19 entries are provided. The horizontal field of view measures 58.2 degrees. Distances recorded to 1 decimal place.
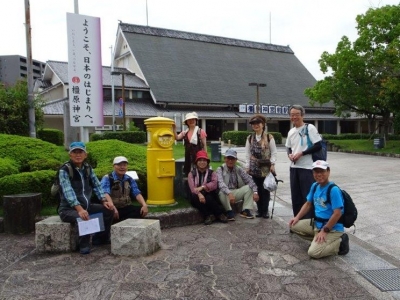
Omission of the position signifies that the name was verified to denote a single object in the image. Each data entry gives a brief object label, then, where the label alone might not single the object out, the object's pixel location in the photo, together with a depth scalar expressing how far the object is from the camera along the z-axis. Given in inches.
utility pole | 394.9
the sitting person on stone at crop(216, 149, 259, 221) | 216.2
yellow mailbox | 219.5
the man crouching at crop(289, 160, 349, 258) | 154.9
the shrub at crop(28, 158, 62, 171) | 251.7
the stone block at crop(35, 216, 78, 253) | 168.1
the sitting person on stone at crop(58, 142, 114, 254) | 165.6
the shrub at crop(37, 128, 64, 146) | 615.8
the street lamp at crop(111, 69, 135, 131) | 908.5
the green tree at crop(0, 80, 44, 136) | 427.2
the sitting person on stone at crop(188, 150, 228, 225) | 212.4
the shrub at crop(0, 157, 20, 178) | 229.3
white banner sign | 336.8
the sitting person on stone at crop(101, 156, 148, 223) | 187.0
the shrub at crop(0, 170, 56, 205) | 211.0
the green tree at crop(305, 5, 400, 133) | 690.2
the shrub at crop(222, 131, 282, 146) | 996.6
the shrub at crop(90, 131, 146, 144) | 746.6
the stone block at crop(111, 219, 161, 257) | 162.2
